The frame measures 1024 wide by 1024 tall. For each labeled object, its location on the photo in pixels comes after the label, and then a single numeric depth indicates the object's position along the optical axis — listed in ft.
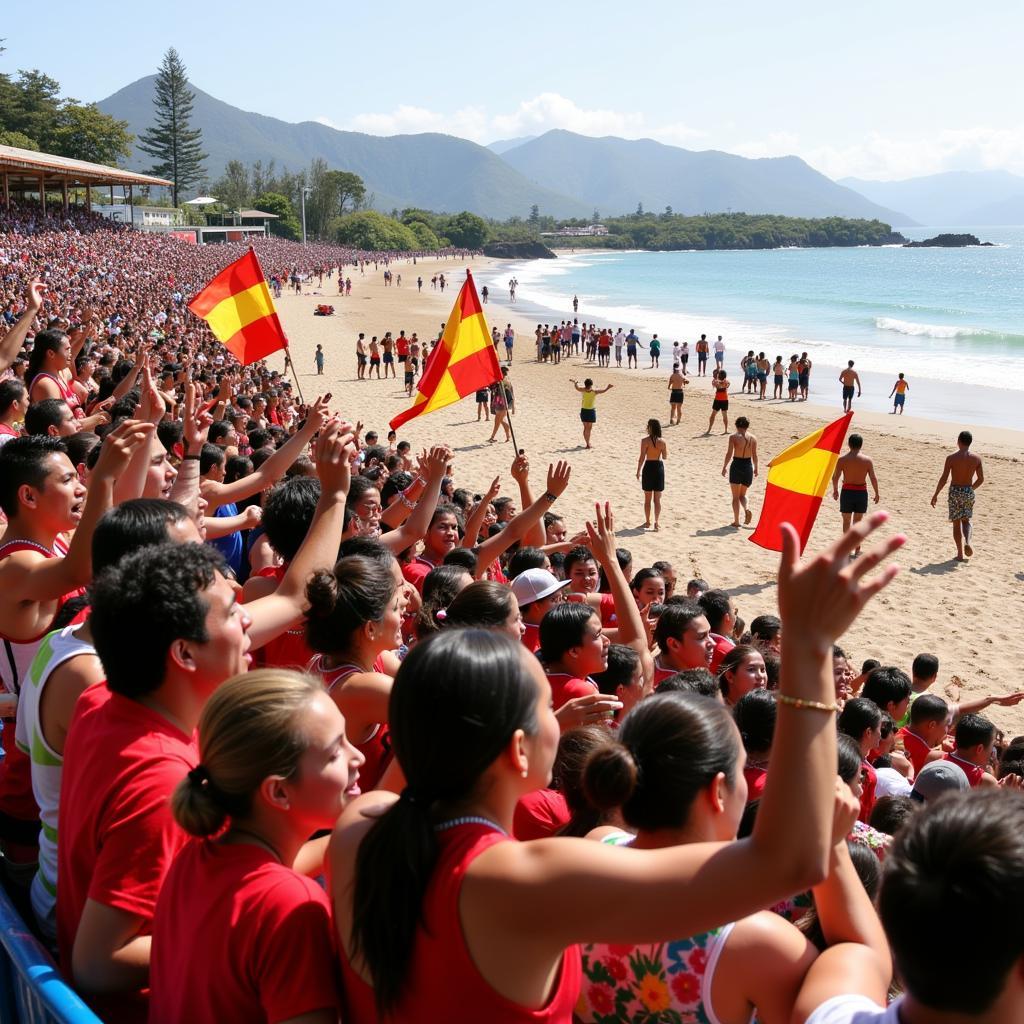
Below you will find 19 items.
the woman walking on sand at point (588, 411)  61.52
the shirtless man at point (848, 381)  77.92
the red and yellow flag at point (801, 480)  23.56
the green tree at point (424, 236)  467.52
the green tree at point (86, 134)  258.78
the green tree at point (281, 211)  369.50
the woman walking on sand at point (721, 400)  66.49
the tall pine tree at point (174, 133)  318.45
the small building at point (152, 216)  249.14
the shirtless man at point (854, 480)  42.88
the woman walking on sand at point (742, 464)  45.75
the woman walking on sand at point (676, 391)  72.90
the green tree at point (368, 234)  402.52
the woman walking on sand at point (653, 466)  45.32
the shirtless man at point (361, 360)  92.23
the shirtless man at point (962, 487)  41.78
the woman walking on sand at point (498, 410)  65.46
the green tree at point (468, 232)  507.09
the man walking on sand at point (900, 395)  76.84
